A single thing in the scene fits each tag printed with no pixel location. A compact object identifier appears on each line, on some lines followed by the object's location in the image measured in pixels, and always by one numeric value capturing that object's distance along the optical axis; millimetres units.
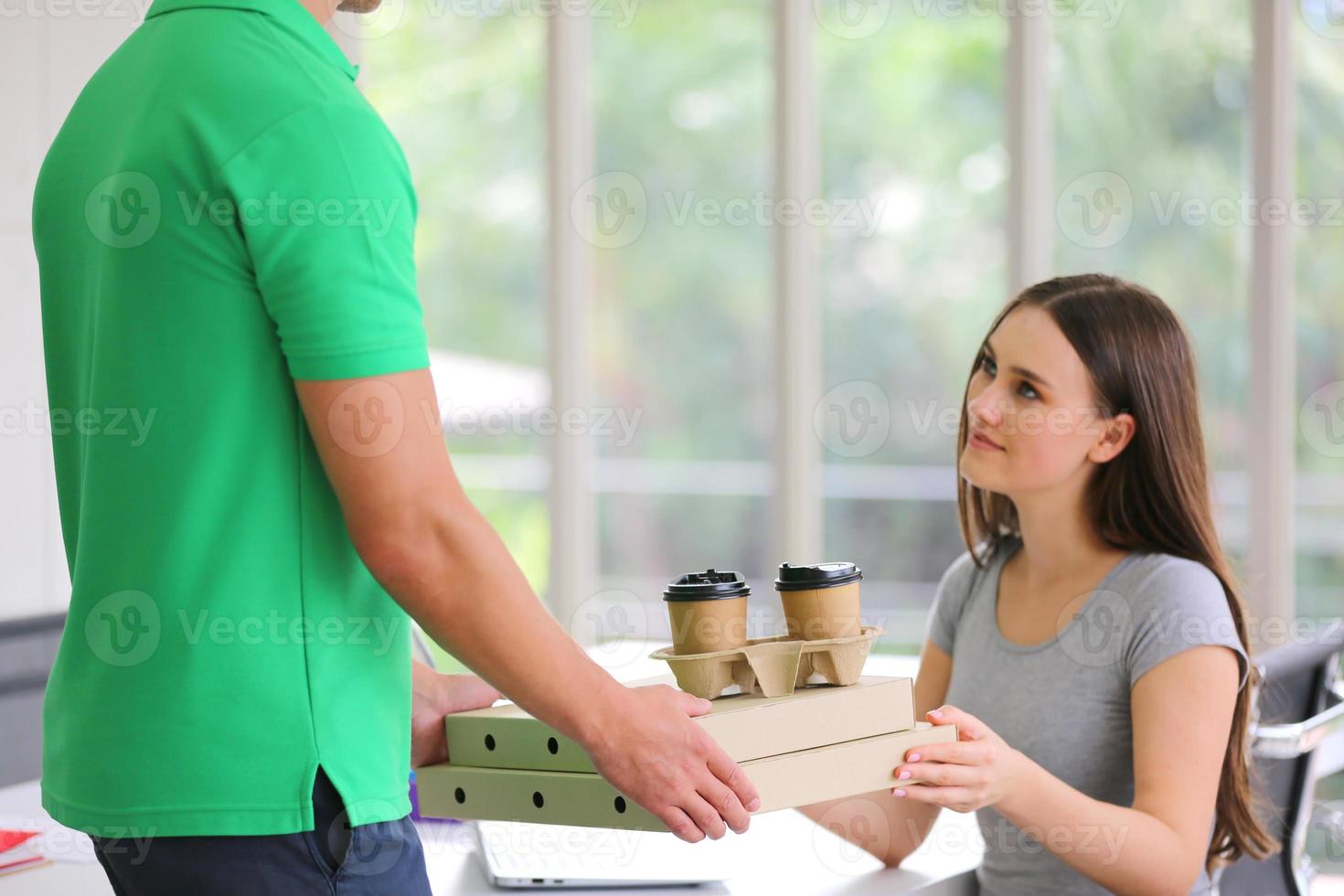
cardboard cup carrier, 4417
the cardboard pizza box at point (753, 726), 4347
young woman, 4700
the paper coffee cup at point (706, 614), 4418
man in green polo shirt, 4102
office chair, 4952
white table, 4616
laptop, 4587
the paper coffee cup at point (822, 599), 4435
